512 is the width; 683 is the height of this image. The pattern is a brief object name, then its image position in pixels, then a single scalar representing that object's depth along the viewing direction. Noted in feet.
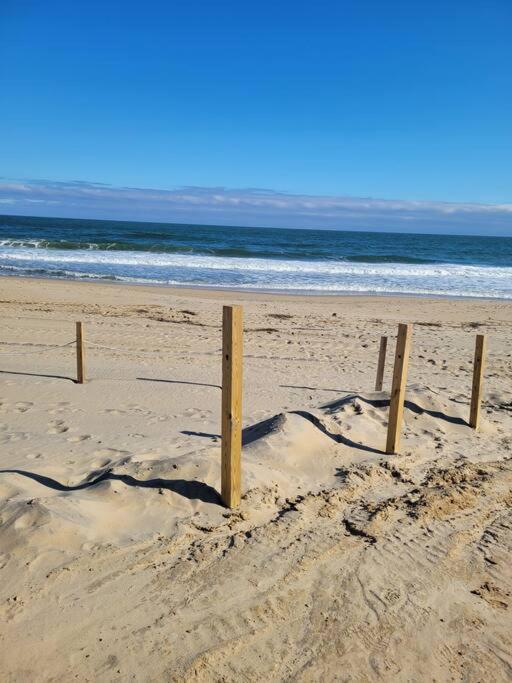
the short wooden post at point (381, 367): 28.68
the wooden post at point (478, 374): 23.58
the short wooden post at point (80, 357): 29.07
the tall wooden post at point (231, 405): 14.51
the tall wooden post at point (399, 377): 19.90
